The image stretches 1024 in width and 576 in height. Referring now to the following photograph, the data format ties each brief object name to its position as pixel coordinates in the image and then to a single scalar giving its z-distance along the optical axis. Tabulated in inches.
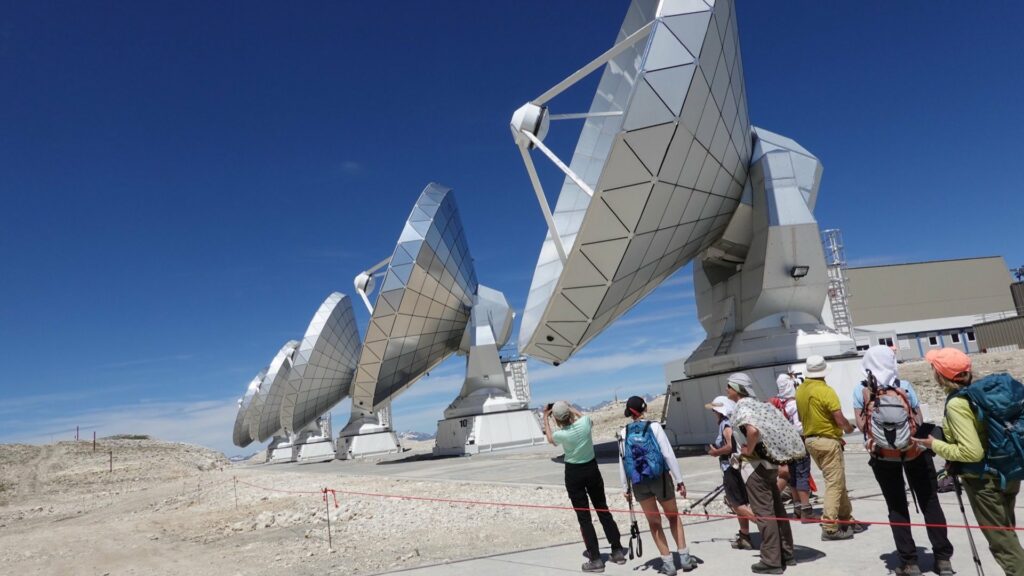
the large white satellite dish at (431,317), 1013.8
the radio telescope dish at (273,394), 2080.5
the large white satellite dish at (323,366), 1605.6
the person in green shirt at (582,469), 265.7
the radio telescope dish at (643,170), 447.2
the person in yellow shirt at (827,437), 261.6
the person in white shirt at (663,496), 241.8
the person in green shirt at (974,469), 173.3
